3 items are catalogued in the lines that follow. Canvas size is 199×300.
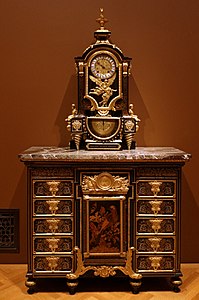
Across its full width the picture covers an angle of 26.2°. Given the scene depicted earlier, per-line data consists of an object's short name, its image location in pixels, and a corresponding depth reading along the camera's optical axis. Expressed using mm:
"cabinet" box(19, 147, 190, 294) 2785
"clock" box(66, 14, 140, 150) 3100
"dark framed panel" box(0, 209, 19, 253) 3432
